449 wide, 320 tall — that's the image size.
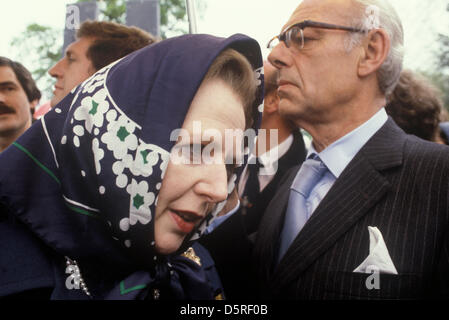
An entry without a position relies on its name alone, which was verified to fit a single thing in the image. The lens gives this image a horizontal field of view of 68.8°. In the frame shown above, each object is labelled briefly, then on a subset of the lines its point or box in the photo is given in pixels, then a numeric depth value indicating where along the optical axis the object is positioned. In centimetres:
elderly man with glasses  72
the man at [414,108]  132
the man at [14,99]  98
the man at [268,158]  124
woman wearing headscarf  60
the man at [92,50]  109
